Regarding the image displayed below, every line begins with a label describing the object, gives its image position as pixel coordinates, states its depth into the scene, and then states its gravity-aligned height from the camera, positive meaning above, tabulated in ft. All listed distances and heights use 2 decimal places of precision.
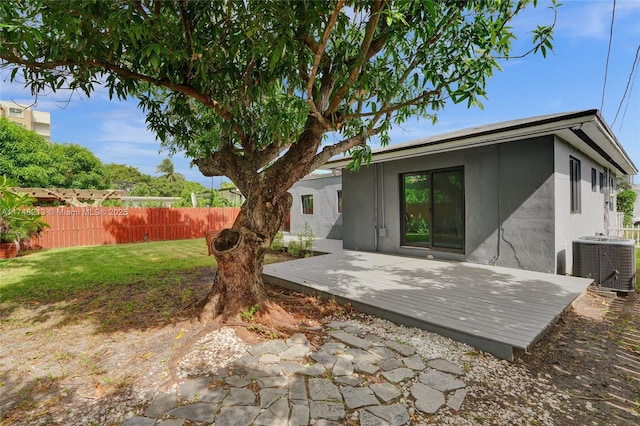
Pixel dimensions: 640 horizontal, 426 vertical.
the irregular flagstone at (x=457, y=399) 7.30 -4.81
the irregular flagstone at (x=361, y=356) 9.38 -4.66
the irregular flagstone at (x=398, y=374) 8.40 -4.73
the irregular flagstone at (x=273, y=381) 8.02 -4.62
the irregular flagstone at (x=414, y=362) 9.05 -4.73
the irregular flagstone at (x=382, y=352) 9.70 -4.68
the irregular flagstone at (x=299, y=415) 6.61 -4.64
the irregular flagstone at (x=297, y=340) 10.46 -4.55
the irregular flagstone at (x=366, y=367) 8.77 -4.68
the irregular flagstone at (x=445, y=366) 8.86 -4.76
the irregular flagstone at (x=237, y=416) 6.57 -4.60
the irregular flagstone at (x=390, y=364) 9.02 -4.71
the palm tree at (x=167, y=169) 134.28 +21.08
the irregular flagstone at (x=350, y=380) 8.19 -4.70
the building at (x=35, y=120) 137.90 +49.91
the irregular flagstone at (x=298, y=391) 7.38 -4.64
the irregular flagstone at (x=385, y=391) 7.59 -4.73
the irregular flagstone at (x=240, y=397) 7.31 -4.63
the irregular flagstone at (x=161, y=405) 6.93 -4.59
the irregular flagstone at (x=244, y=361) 9.13 -4.60
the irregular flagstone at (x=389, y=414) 6.70 -4.74
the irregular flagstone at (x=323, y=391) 7.54 -4.68
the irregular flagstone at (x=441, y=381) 8.05 -4.77
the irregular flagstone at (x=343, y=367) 8.66 -4.66
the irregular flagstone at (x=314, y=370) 8.62 -4.64
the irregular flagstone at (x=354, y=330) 11.44 -4.65
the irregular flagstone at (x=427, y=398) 7.22 -4.78
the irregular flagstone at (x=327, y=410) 6.84 -4.69
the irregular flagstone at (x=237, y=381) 8.05 -4.62
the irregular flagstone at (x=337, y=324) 12.18 -4.65
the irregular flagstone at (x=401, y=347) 9.95 -4.69
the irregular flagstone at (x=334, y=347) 9.93 -4.62
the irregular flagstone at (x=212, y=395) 7.39 -4.61
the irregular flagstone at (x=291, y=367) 8.71 -4.61
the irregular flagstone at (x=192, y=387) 7.64 -4.60
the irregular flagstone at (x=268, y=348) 9.83 -4.56
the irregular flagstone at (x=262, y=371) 8.52 -4.61
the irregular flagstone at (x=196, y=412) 6.72 -4.60
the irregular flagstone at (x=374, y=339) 10.67 -4.67
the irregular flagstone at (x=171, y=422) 6.50 -4.57
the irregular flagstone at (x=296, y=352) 9.59 -4.59
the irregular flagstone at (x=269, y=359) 9.22 -4.59
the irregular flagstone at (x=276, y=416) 6.59 -4.62
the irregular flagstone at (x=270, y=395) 7.28 -4.63
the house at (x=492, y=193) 18.79 +1.34
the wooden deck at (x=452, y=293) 10.77 -4.16
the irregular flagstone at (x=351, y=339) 10.38 -4.63
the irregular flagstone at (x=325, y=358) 9.19 -4.63
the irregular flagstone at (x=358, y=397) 7.32 -4.71
